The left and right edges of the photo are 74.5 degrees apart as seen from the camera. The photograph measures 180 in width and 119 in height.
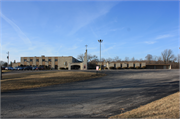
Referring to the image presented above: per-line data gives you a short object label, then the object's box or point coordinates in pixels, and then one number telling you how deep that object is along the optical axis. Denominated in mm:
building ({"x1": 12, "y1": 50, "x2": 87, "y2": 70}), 64438
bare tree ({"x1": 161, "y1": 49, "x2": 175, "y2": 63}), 91812
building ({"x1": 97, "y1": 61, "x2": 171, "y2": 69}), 66875
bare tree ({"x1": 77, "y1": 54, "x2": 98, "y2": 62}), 97781
